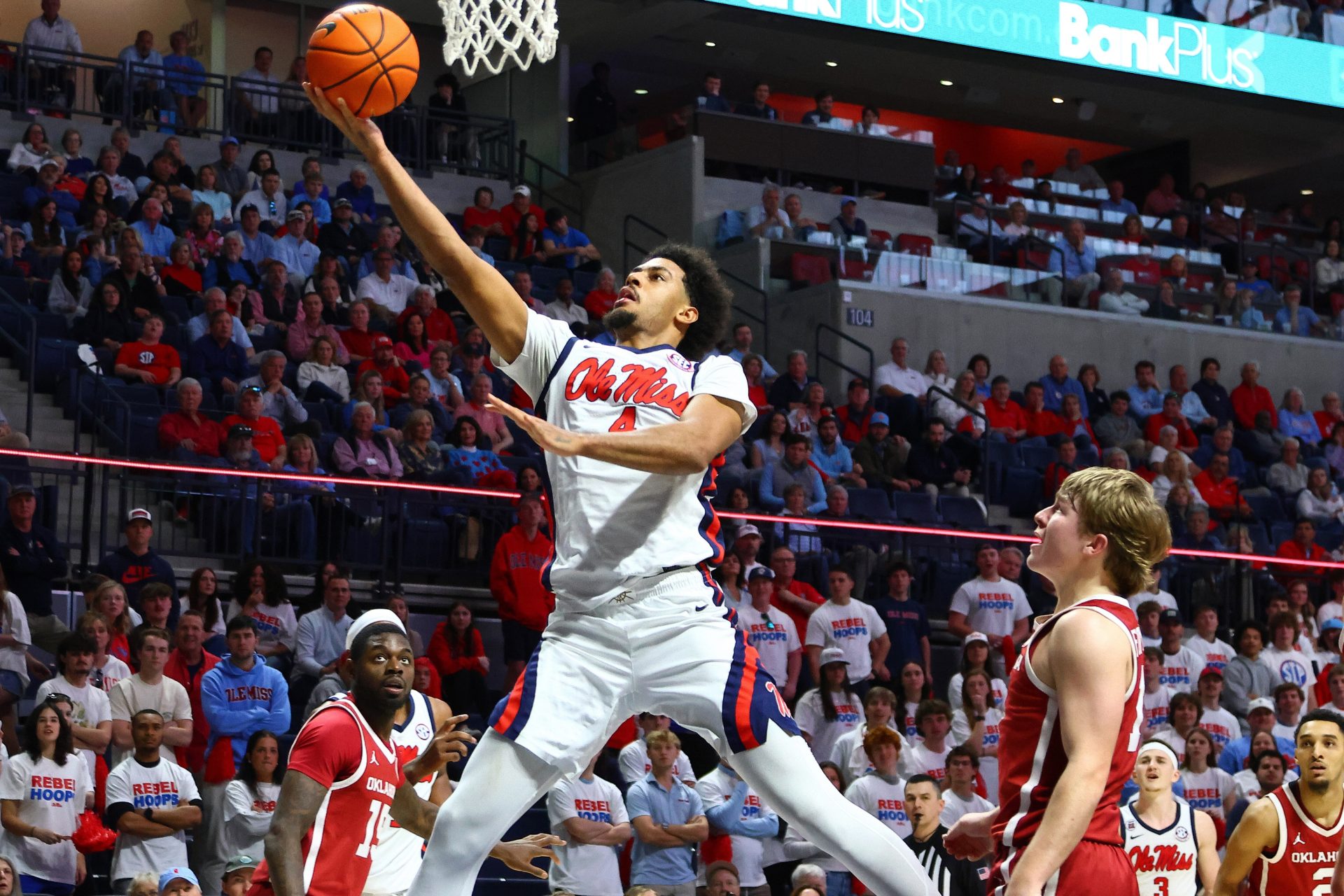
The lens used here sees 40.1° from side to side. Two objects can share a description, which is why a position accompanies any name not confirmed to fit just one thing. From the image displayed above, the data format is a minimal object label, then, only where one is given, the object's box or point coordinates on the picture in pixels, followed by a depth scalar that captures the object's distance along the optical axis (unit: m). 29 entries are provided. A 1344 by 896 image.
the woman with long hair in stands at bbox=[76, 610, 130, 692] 10.55
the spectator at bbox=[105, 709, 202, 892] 9.67
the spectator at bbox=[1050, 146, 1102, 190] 25.47
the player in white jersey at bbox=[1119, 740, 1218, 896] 8.73
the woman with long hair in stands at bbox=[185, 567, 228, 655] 11.43
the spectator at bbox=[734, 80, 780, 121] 22.84
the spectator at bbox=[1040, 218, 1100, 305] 21.94
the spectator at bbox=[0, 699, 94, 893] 9.42
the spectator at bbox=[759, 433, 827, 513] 15.37
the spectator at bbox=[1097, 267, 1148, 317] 22.10
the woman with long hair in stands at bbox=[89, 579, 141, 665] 11.01
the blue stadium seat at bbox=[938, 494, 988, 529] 16.70
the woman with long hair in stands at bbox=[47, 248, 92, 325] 14.97
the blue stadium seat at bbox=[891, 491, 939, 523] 16.39
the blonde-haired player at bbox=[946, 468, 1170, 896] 3.81
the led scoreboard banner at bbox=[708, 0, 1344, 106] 22.41
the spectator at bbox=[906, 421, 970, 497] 17.22
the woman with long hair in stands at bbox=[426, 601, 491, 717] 11.97
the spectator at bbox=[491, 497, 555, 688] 12.62
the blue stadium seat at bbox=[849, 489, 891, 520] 16.02
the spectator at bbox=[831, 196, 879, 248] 21.23
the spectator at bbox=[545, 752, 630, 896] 10.73
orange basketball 5.04
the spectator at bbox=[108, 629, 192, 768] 10.29
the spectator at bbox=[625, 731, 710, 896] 10.91
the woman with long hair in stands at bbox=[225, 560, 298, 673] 11.56
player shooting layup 4.83
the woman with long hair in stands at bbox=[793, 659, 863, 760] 12.37
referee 9.55
